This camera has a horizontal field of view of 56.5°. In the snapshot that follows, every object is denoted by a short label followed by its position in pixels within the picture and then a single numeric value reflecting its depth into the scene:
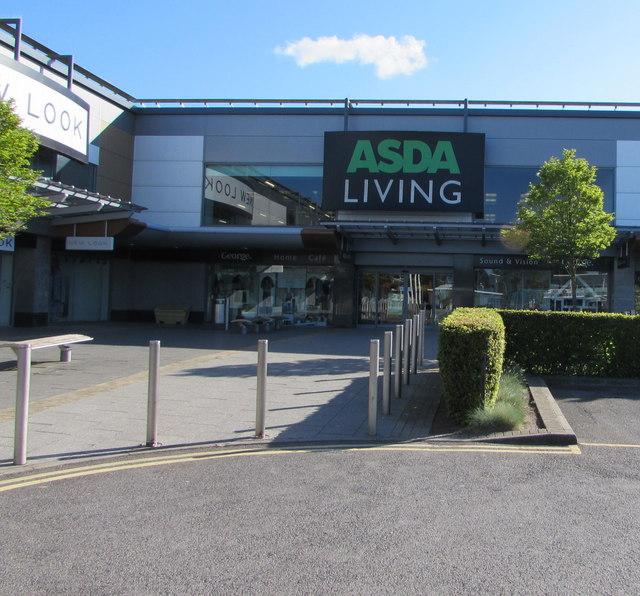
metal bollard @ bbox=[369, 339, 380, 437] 6.39
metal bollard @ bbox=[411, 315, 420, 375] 10.31
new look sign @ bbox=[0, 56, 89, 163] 16.17
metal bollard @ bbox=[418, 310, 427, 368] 11.82
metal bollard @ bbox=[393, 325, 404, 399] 8.08
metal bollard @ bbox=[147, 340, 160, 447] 5.91
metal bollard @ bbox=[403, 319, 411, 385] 9.20
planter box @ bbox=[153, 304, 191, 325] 24.05
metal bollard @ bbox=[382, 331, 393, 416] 7.00
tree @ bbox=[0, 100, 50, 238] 9.95
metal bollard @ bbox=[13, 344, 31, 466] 5.23
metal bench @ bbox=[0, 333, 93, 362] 10.27
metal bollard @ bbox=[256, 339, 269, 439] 6.27
